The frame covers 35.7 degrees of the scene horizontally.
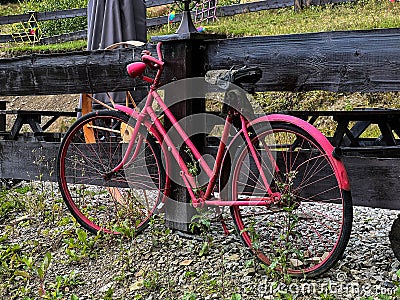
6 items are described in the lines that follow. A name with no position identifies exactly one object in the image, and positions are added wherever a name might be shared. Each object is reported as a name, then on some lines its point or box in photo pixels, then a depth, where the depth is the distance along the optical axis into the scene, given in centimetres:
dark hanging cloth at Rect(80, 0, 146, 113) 596
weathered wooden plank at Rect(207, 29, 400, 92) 355
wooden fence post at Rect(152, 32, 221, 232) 423
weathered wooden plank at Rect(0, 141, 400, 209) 367
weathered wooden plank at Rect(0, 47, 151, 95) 471
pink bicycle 363
